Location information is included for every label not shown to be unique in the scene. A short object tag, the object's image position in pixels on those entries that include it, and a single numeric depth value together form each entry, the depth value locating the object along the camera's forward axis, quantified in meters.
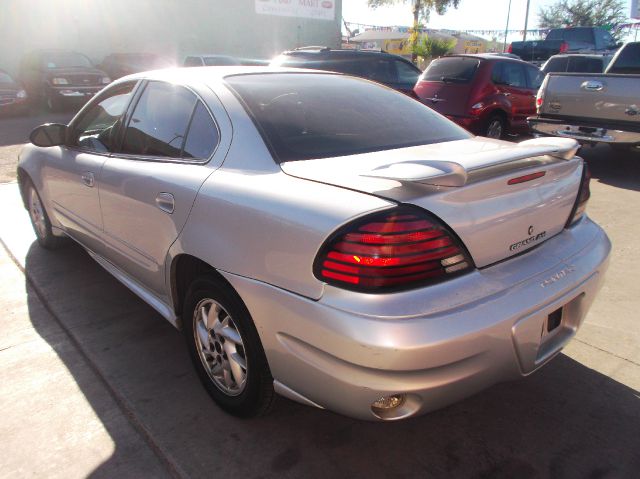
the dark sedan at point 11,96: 13.40
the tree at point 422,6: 33.91
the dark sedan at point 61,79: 14.32
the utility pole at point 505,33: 41.94
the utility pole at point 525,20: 37.05
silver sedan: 1.73
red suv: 8.23
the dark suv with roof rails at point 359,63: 8.54
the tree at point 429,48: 30.41
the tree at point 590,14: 44.66
